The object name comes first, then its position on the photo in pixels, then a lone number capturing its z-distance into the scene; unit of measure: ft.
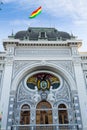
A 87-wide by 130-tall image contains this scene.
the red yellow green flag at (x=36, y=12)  64.08
